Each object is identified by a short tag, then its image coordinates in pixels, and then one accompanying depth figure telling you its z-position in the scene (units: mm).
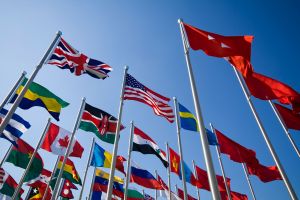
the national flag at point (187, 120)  16984
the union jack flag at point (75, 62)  12312
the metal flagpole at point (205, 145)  5939
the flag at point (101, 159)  19531
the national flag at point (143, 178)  20125
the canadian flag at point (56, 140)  16705
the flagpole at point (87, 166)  17428
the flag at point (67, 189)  22453
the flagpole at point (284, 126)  13229
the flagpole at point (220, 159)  18203
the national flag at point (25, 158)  17344
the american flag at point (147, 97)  13312
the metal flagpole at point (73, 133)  13211
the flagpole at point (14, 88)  10211
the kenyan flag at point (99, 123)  15875
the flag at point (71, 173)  19748
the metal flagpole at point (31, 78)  8856
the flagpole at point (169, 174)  18578
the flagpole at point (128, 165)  13727
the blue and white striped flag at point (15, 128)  13625
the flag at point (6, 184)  18234
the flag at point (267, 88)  10961
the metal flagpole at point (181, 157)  14177
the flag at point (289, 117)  13764
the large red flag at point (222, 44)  9172
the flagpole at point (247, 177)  19428
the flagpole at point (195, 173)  21775
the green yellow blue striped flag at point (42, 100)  13328
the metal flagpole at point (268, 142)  9241
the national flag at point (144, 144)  17250
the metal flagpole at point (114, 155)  9056
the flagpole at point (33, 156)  13397
